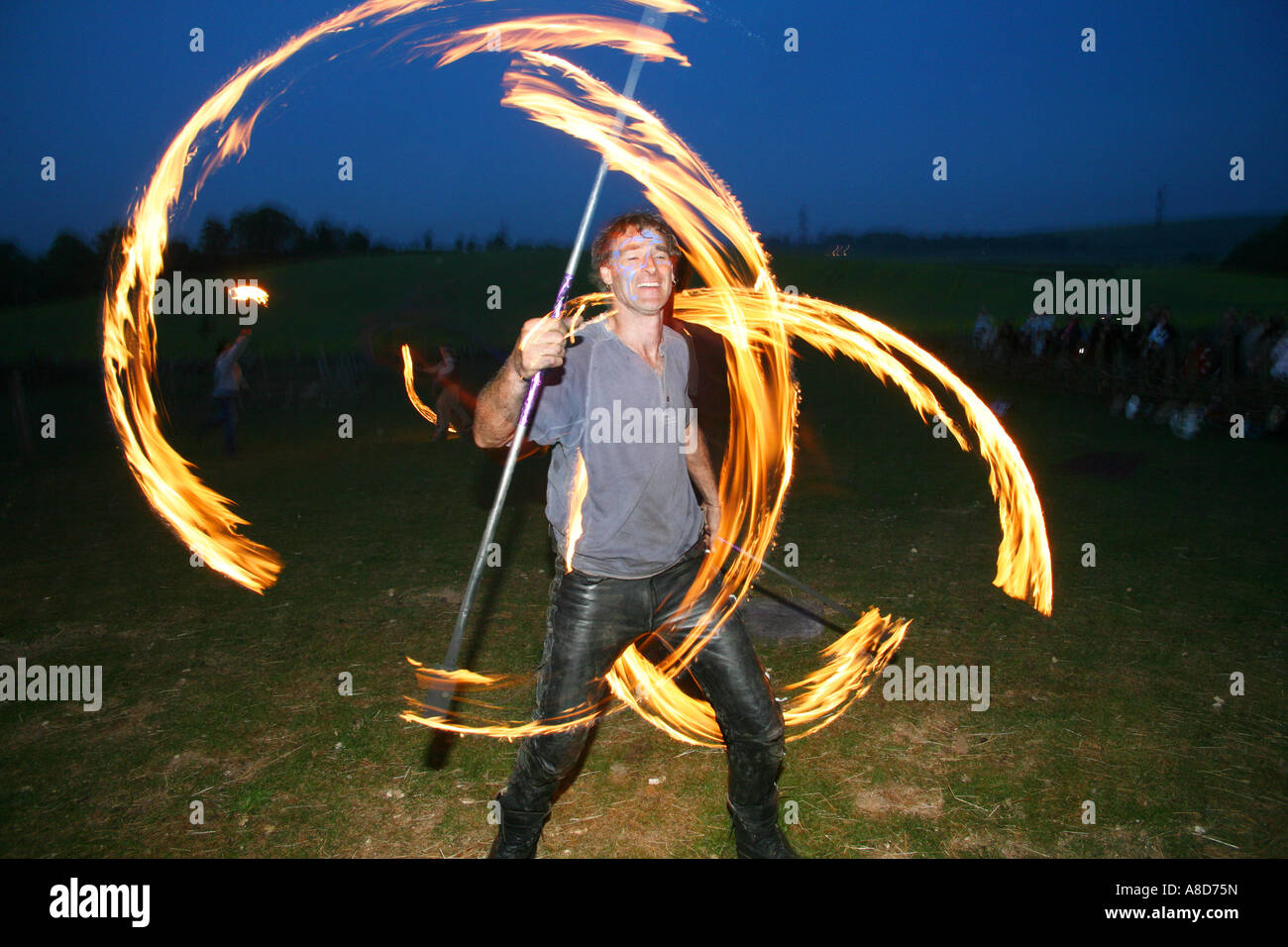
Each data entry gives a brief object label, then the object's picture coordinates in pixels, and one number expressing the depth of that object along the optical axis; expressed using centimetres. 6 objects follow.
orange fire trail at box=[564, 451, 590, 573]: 311
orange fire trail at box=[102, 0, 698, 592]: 500
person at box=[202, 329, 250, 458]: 1238
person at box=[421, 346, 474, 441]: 1348
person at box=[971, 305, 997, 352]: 2491
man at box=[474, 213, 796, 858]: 306
